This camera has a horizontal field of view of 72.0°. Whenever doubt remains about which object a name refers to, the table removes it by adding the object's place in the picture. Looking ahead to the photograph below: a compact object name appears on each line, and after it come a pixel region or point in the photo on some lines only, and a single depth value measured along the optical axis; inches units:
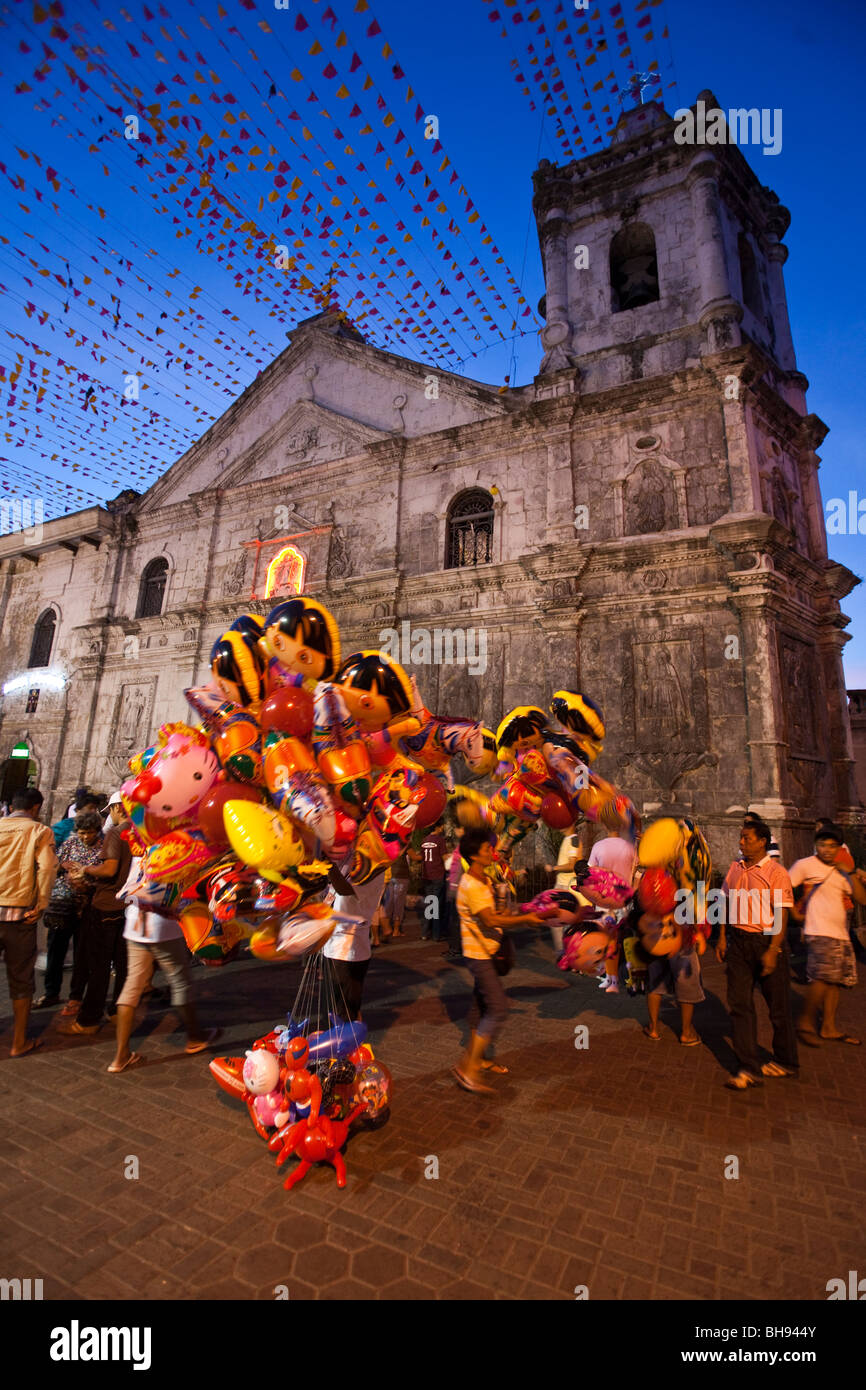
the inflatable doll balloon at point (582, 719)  215.1
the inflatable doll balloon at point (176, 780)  132.5
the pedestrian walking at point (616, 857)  210.7
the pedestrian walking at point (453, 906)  175.9
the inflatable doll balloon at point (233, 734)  137.9
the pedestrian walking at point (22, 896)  177.2
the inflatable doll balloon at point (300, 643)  149.1
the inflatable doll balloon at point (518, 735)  202.7
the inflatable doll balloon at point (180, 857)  135.7
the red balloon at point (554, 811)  196.9
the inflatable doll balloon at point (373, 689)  145.3
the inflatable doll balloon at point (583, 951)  173.5
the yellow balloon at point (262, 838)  117.1
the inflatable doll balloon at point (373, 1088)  135.0
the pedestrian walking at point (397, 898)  366.3
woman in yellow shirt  159.9
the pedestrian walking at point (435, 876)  342.3
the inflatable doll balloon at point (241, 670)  150.9
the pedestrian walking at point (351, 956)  158.9
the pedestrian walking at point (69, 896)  219.8
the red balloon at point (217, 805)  137.9
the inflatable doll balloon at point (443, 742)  176.7
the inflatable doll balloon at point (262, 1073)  126.0
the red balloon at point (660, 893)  184.2
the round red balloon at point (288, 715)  145.8
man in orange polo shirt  177.8
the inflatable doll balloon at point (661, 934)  187.8
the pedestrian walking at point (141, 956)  169.2
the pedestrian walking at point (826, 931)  204.4
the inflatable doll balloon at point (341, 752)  133.5
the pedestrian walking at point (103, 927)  202.5
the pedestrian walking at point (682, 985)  199.3
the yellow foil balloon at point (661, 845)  181.3
